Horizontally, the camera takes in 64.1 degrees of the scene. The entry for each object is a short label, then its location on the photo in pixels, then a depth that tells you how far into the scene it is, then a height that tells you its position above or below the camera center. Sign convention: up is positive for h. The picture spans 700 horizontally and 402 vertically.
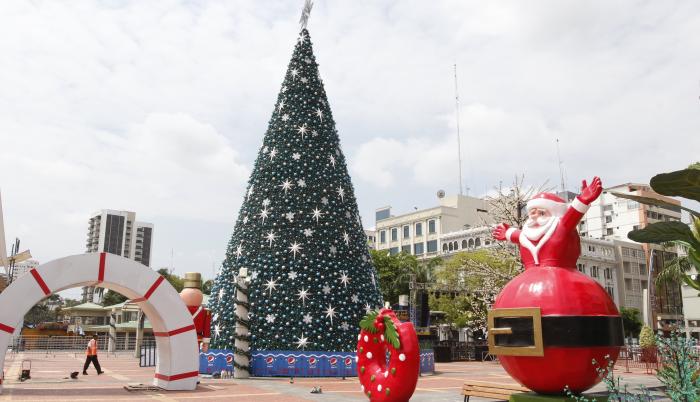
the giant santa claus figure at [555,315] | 7.64 +0.13
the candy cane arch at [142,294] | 13.70 +0.68
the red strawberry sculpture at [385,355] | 10.54 -0.66
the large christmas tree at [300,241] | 18.03 +2.71
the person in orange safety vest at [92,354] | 19.19 -1.11
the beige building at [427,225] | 79.56 +14.26
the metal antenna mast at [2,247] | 34.09 +5.10
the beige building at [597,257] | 68.56 +8.32
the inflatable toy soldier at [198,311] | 20.11 +0.37
